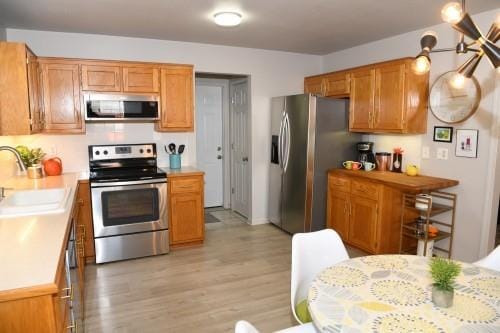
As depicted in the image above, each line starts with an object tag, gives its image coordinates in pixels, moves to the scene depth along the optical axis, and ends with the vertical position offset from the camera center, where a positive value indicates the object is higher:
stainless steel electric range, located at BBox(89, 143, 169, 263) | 3.61 -0.90
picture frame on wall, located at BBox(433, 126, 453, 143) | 3.47 -0.04
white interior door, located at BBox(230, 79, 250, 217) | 5.25 -0.30
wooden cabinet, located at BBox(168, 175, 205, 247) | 3.97 -0.93
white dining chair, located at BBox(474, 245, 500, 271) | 2.07 -0.79
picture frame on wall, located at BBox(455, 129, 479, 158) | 3.27 -0.13
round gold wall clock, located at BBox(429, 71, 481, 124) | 3.24 +0.30
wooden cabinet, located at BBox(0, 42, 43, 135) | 2.79 +0.31
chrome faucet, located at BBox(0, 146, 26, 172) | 2.73 -0.23
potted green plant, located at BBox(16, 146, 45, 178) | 3.51 -0.34
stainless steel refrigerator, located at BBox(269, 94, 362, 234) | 4.16 -0.26
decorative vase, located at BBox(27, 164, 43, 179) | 3.50 -0.44
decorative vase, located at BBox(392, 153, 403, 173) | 4.01 -0.38
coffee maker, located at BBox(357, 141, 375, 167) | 4.32 -0.28
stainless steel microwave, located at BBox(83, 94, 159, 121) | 3.76 +0.24
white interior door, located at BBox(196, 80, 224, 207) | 5.79 -0.14
